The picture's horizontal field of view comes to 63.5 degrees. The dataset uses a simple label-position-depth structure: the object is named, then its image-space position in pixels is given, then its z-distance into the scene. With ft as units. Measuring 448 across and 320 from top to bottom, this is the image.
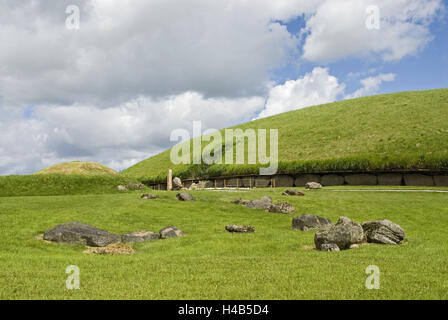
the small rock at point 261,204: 107.04
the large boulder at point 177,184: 232.96
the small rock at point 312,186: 163.32
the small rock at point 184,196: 117.55
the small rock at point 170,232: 72.84
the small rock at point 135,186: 166.95
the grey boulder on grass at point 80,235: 64.95
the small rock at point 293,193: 132.77
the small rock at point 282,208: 102.23
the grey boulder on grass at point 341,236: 60.13
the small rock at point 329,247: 58.33
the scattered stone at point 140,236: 69.26
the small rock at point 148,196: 119.75
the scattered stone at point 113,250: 59.57
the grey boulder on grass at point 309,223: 80.84
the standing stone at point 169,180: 200.54
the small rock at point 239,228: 77.41
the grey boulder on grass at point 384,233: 63.57
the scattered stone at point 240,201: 113.64
